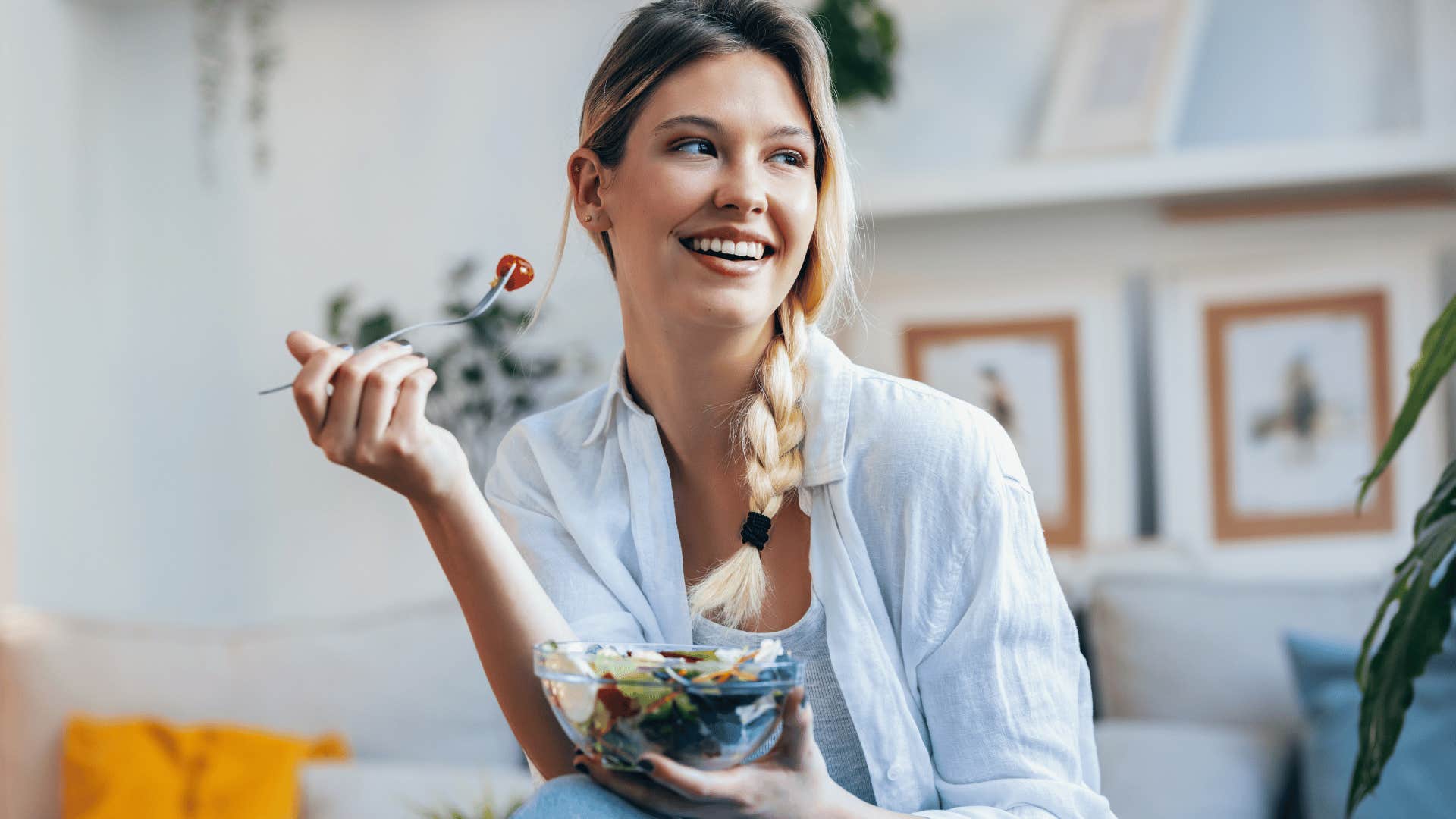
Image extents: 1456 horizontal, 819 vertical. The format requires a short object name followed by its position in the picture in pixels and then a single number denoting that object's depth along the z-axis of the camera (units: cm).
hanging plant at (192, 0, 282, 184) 337
